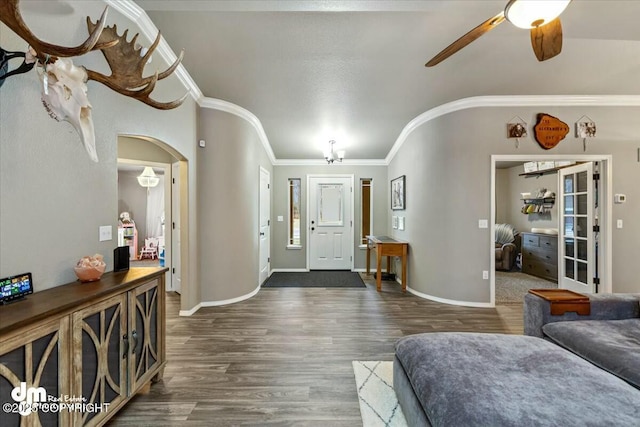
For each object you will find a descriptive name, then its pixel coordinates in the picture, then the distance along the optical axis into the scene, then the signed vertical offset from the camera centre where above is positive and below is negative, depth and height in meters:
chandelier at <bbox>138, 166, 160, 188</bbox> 6.74 +0.93
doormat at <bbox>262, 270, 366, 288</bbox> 4.82 -1.27
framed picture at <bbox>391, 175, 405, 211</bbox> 4.97 +0.39
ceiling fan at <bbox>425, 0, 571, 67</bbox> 1.36 +1.05
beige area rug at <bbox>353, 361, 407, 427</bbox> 1.71 -1.30
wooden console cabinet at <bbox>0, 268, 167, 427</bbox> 1.08 -0.65
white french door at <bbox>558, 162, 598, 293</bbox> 3.68 -0.23
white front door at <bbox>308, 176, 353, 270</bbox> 6.10 -0.24
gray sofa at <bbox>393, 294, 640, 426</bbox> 1.08 -0.80
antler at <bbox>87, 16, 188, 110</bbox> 1.63 +1.01
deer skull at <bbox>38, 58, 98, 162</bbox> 1.25 +0.57
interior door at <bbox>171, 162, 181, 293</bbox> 4.25 -0.24
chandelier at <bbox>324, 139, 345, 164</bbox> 4.85 +1.11
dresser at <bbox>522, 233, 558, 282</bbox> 5.08 -0.84
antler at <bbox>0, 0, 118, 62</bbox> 1.03 +0.73
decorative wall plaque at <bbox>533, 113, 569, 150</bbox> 3.58 +1.12
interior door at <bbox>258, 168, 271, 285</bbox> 4.93 -0.15
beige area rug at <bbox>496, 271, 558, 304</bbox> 4.11 -1.30
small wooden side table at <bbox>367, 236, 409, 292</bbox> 4.52 -0.63
